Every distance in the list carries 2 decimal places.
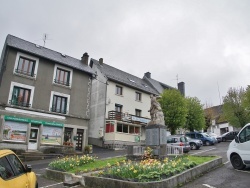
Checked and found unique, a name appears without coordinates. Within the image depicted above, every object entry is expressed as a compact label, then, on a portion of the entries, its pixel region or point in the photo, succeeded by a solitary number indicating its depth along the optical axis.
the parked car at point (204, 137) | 27.93
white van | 10.17
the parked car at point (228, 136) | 33.26
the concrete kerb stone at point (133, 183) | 7.41
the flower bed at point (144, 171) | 7.71
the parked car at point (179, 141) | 20.02
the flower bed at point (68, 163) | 11.64
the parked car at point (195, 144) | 23.25
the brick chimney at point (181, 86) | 49.76
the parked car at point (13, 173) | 4.42
